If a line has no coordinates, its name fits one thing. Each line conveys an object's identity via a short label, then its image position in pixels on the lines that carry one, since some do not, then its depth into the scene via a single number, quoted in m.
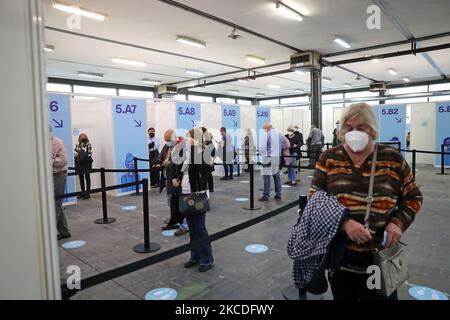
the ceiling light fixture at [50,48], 8.08
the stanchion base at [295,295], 2.67
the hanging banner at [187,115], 8.59
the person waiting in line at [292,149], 8.07
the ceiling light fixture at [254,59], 9.59
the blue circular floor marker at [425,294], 2.59
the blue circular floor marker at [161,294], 2.73
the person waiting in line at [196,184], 3.28
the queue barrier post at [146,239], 3.73
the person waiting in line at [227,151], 8.96
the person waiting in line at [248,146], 9.72
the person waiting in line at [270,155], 6.29
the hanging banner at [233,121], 9.96
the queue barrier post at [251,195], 5.43
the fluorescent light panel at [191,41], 7.53
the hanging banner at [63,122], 6.16
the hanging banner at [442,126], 11.02
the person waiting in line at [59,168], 4.01
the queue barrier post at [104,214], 4.91
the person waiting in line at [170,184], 4.01
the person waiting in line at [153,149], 8.21
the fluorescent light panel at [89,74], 11.67
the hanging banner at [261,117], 11.02
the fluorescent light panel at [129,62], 9.73
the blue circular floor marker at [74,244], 3.97
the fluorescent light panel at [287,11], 5.63
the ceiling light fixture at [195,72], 11.80
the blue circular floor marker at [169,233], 4.37
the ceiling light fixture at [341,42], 7.80
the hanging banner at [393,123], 11.44
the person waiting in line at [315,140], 9.42
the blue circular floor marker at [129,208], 5.87
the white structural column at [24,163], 0.94
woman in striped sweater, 1.44
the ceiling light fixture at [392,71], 11.91
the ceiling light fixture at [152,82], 13.61
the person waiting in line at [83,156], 6.65
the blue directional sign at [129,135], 7.17
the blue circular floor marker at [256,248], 3.75
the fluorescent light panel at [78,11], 5.36
